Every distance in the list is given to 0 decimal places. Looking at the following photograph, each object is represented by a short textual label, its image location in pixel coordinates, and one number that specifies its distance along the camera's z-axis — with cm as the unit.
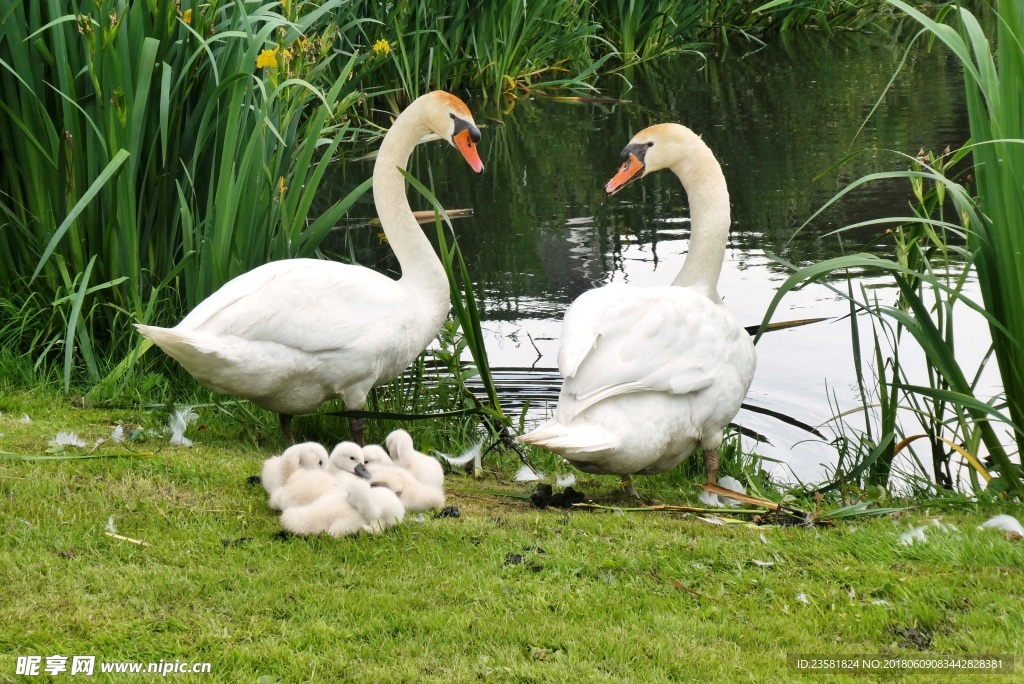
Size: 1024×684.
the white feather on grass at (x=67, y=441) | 465
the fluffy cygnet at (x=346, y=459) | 420
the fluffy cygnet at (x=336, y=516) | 383
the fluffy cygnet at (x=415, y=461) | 432
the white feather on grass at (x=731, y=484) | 483
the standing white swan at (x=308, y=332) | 453
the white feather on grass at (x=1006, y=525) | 391
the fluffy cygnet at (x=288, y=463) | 416
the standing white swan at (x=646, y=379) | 424
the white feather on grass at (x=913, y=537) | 383
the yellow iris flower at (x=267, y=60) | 515
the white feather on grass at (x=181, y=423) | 492
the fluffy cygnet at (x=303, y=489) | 397
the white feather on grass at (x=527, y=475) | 509
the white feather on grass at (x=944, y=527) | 396
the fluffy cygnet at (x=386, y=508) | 389
